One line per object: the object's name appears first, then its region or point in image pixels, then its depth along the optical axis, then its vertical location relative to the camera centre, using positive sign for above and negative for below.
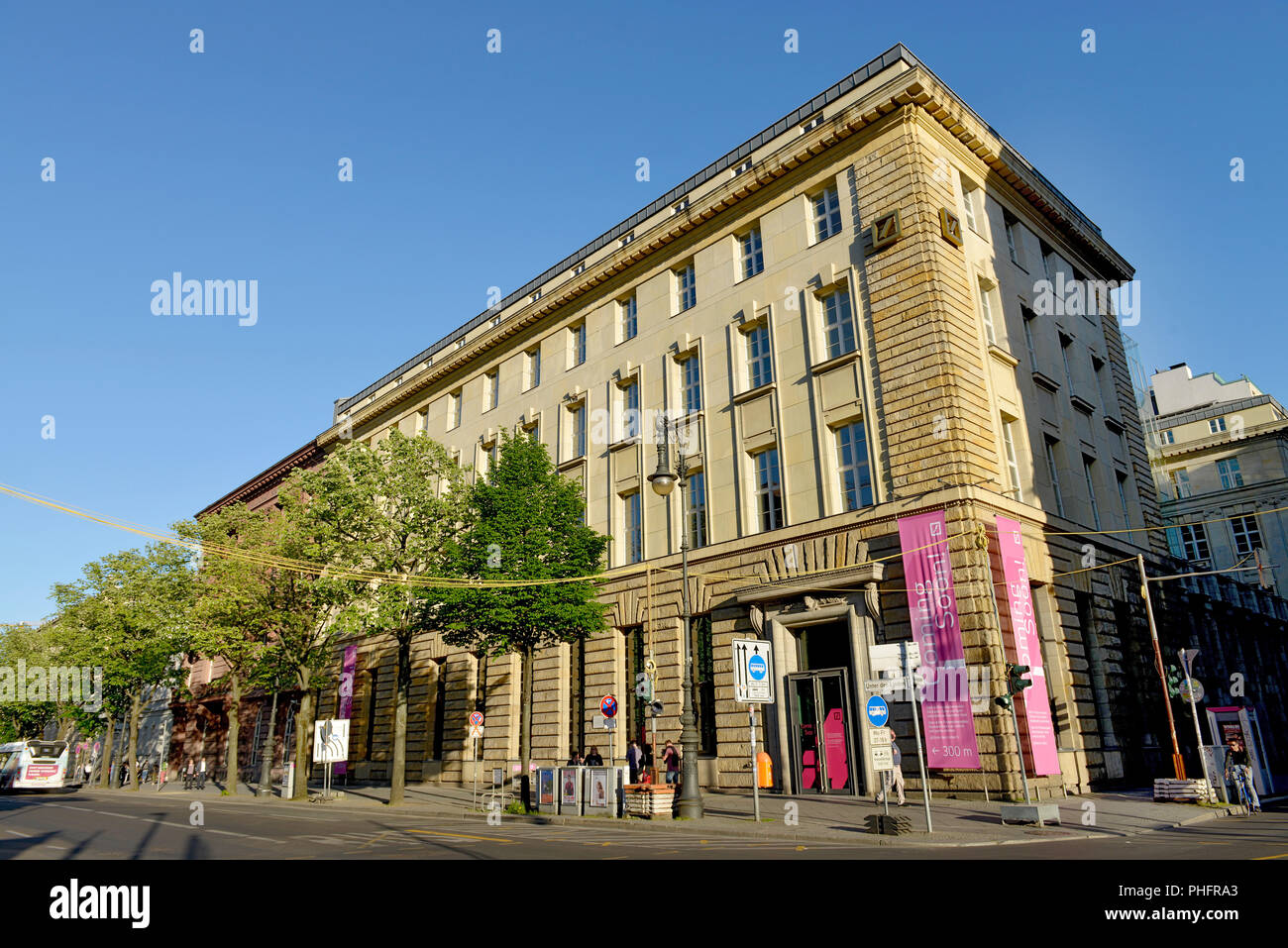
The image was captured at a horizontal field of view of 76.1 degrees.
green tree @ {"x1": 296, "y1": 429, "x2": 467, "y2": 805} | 28.30 +6.65
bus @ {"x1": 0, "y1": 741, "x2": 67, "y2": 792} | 44.34 -2.12
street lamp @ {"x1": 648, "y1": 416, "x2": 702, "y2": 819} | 18.09 -0.82
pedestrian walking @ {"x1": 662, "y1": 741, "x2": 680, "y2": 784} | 23.53 -1.63
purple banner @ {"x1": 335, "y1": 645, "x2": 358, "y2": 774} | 43.44 +1.79
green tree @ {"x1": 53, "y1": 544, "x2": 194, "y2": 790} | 42.53 +5.50
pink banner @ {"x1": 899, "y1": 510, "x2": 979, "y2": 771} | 19.69 +1.24
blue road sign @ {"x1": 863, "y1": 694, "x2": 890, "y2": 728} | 15.98 -0.30
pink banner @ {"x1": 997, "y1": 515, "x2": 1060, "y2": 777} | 19.75 +1.01
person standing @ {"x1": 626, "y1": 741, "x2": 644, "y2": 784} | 25.04 -1.57
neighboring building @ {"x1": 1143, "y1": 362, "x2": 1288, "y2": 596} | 55.53 +14.20
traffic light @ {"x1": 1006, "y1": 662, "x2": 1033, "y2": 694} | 16.47 +0.23
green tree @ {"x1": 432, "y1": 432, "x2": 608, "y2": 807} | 24.53 +4.44
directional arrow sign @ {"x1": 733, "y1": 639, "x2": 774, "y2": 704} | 17.58 +0.59
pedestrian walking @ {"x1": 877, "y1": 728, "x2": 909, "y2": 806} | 19.59 -1.90
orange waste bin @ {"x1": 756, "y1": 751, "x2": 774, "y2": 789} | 23.48 -1.96
